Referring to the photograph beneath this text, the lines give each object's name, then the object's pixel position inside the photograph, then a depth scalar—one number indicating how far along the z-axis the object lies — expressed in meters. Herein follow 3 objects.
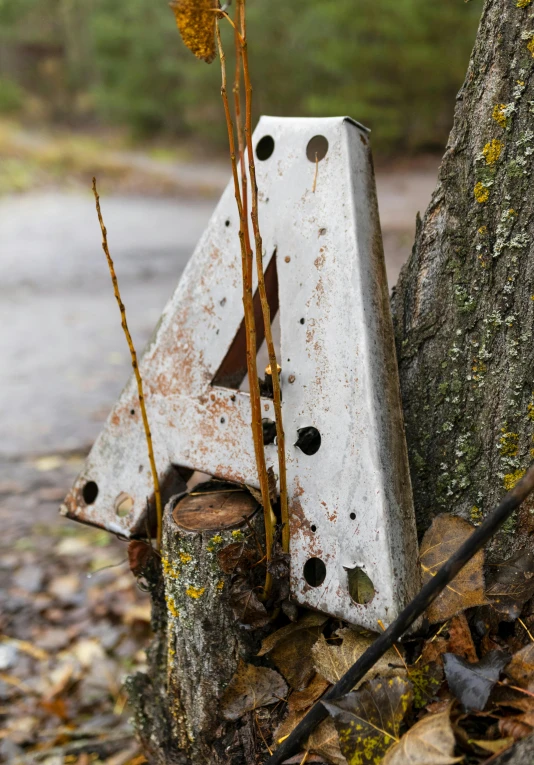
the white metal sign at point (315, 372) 1.16
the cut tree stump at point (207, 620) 1.20
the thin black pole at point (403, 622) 1.05
